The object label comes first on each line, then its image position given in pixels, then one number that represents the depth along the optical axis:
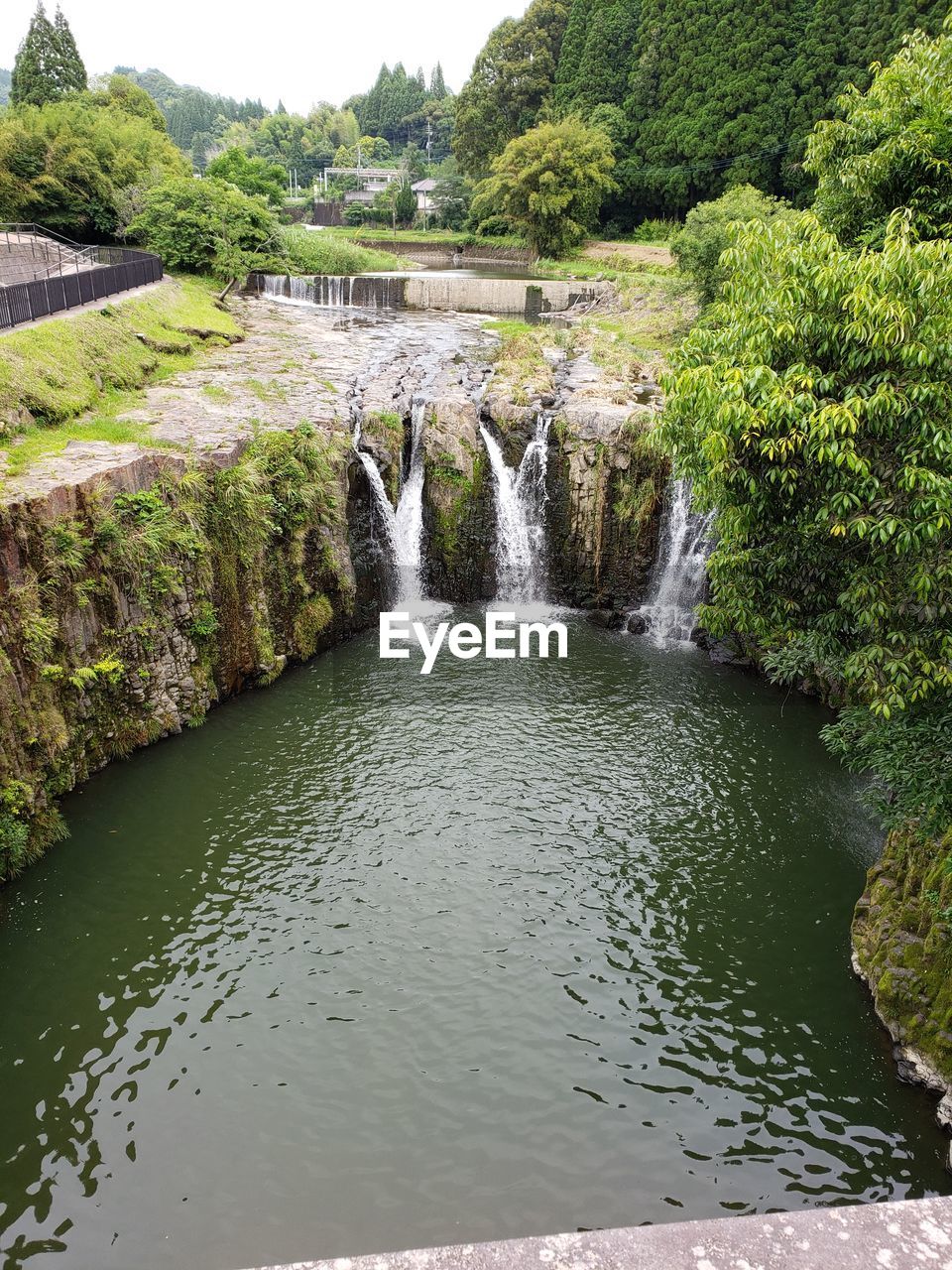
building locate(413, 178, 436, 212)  92.17
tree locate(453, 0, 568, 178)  71.75
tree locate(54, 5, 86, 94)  55.41
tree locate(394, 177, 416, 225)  83.56
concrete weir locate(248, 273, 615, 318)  47.47
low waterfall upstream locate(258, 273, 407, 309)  45.75
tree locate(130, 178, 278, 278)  39.25
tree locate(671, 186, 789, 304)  30.22
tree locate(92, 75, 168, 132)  58.38
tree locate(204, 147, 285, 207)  52.81
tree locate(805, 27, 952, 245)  10.14
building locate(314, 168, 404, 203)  112.88
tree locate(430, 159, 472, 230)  78.31
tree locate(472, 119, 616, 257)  55.53
